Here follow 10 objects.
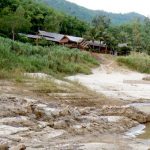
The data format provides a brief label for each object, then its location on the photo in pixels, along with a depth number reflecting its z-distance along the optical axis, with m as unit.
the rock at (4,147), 10.02
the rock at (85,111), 16.82
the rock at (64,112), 15.40
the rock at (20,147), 9.98
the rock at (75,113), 15.63
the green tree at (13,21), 66.31
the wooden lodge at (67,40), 74.62
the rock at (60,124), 13.77
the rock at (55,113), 15.10
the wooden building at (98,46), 79.12
